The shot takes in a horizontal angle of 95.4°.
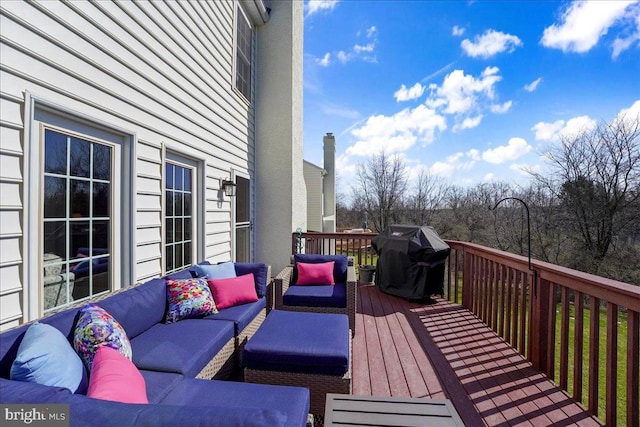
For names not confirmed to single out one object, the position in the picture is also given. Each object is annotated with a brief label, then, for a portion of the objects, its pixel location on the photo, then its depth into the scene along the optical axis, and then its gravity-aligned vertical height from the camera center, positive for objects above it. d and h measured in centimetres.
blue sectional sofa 88 -95
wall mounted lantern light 455 +39
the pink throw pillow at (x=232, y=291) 293 -83
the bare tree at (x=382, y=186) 1478 +134
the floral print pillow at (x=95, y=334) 153 -69
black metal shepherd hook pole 270 -62
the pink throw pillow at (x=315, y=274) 393 -85
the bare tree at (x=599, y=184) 1035 +111
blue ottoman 199 -105
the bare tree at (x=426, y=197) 1560 +81
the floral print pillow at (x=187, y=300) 257 -82
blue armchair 339 -103
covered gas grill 443 -78
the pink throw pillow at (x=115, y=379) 113 -71
